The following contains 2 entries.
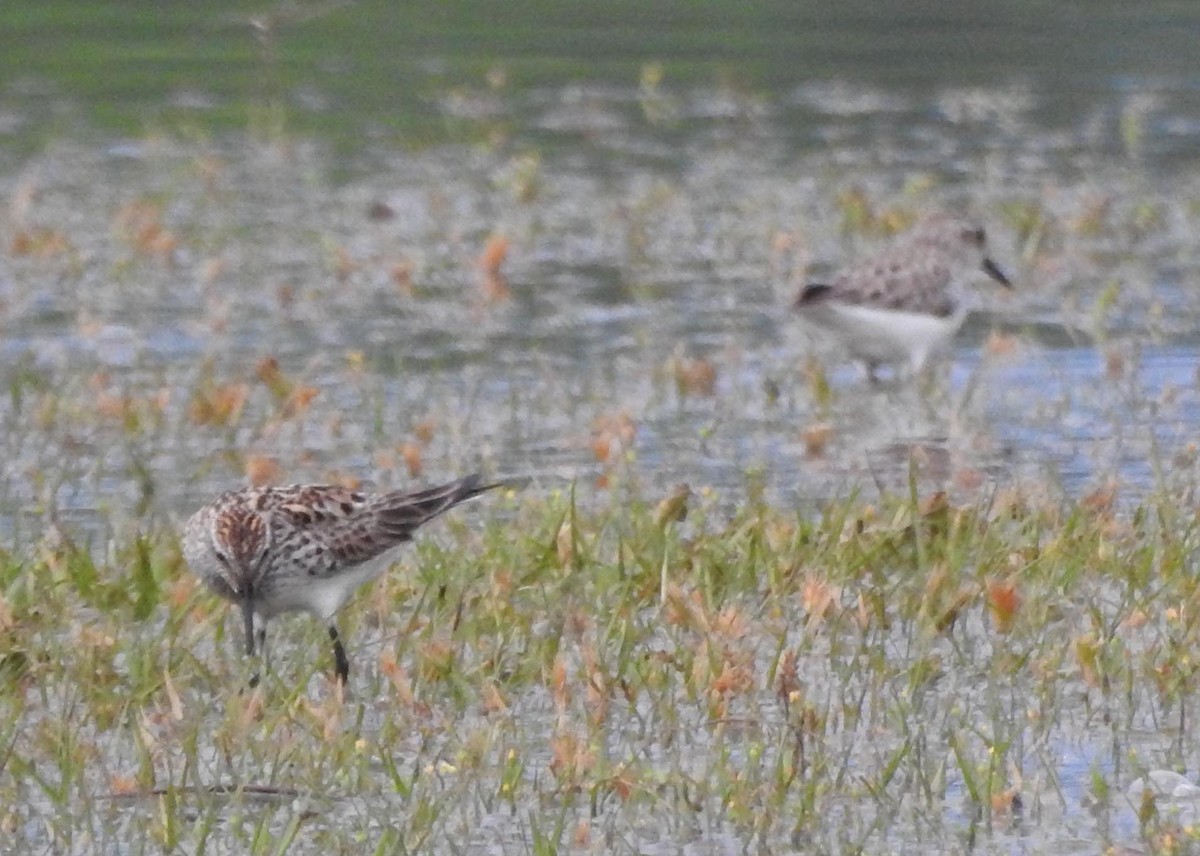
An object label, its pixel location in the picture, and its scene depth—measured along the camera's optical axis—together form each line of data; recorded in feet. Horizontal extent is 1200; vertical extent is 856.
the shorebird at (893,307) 78.74
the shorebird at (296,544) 49.29
